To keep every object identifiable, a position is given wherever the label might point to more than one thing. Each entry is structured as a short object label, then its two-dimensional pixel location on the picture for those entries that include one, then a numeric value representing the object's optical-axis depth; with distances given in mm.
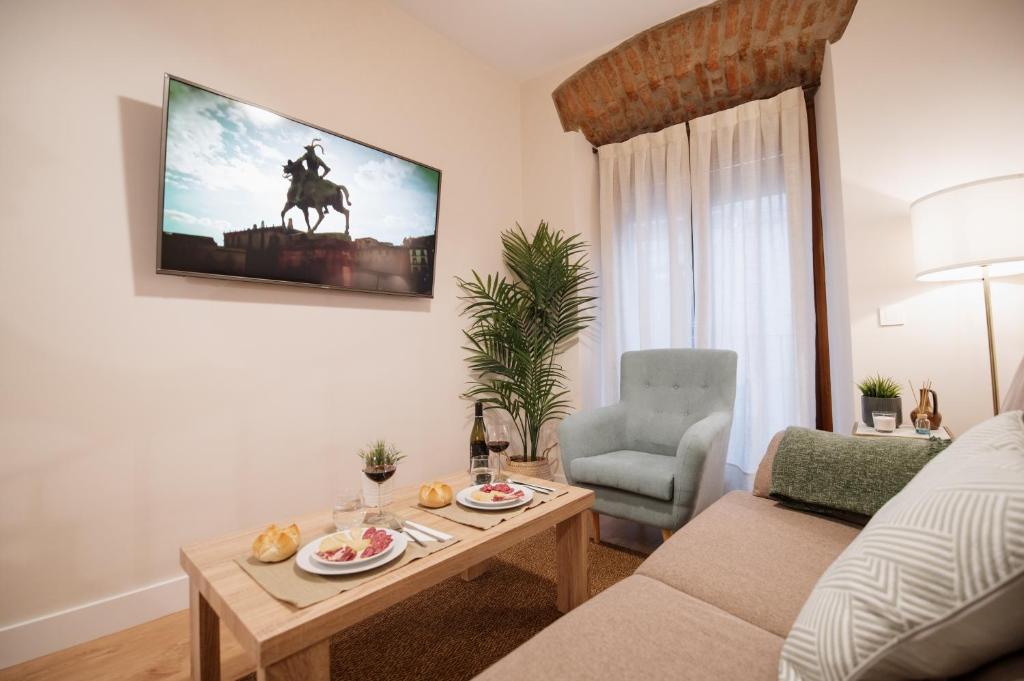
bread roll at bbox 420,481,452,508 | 1478
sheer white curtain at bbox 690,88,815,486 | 2691
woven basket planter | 3100
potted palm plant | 3176
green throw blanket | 1300
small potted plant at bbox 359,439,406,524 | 1342
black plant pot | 1941
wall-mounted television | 1874
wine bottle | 1994
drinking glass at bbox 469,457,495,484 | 1632
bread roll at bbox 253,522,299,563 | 1113
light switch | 2193
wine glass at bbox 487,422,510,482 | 1716
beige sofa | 783
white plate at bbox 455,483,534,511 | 1435
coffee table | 877
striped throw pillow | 467
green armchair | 1975
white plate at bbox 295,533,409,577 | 1040
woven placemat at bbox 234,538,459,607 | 959
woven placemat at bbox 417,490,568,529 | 1339
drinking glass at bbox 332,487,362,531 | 1269
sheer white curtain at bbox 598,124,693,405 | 3086
